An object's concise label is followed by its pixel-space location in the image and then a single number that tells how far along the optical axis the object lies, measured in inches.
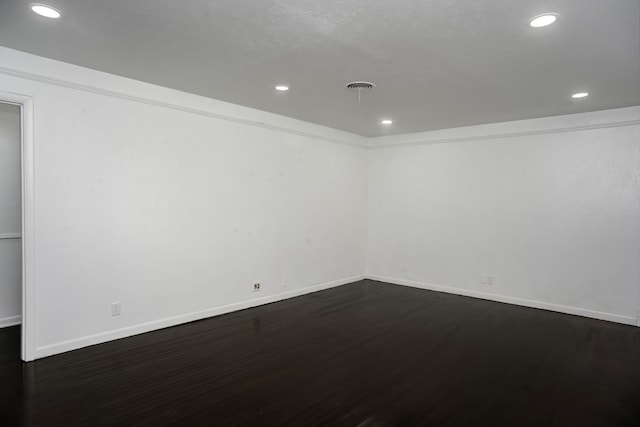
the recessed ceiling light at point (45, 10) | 88.7
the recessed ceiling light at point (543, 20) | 88.2
